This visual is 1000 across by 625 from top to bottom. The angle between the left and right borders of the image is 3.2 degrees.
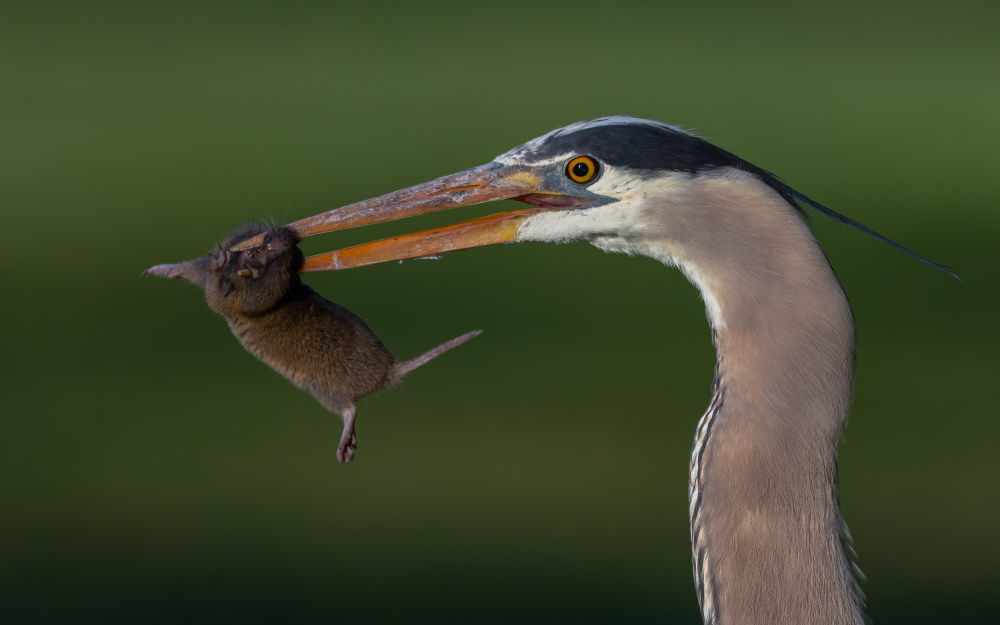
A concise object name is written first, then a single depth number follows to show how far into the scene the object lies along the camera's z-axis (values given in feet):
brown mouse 32.16
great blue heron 31.82
